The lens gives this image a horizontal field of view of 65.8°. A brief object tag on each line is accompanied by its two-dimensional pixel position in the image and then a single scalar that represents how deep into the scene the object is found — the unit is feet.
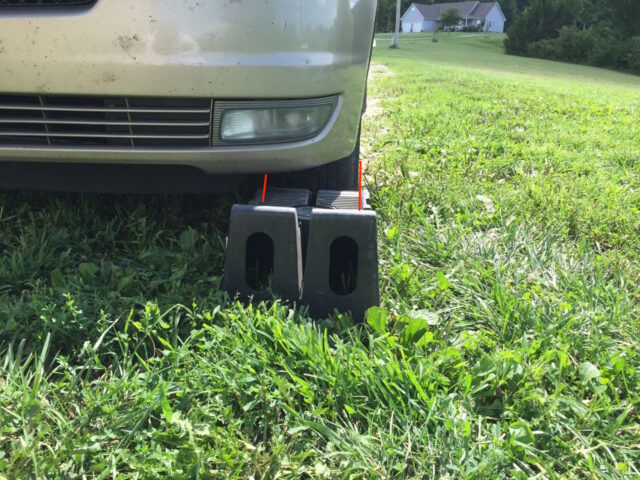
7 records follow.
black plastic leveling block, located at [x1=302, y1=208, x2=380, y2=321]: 5.14
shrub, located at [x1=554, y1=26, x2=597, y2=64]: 117.08
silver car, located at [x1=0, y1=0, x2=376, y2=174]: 4.88
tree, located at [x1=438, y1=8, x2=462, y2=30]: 215.10
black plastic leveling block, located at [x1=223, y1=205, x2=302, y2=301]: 5.24
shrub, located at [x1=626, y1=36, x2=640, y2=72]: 102.89
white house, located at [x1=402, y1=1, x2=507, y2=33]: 261.03
